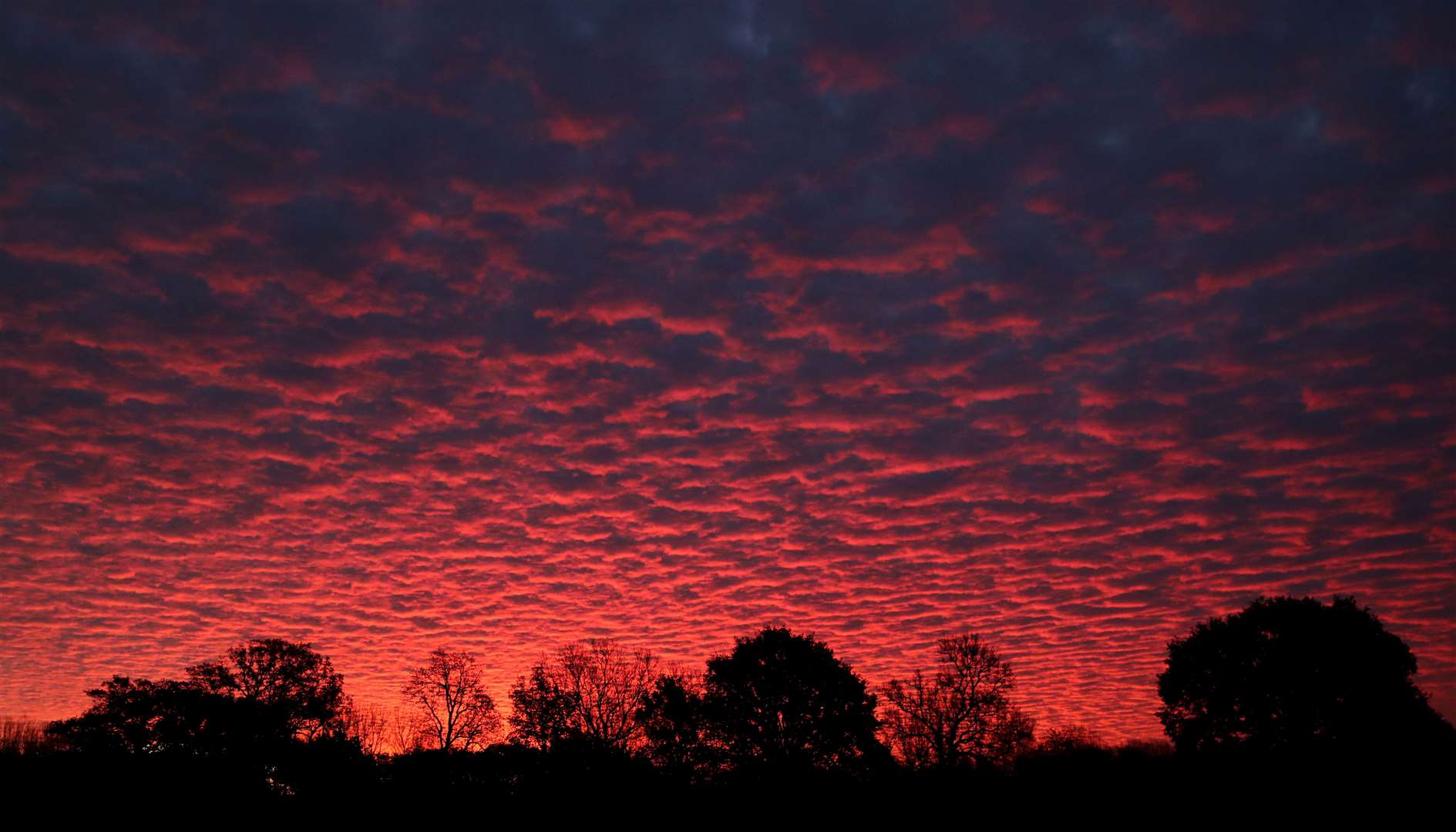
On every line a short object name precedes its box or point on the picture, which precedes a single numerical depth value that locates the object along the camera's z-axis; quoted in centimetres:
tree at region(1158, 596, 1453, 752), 6888
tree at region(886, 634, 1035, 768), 8319
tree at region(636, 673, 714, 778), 8419
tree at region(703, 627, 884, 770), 8238
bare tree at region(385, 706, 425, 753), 8390
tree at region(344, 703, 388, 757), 9392
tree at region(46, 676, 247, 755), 8706
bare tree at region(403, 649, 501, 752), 10056
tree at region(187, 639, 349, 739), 9256
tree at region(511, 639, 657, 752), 9144
